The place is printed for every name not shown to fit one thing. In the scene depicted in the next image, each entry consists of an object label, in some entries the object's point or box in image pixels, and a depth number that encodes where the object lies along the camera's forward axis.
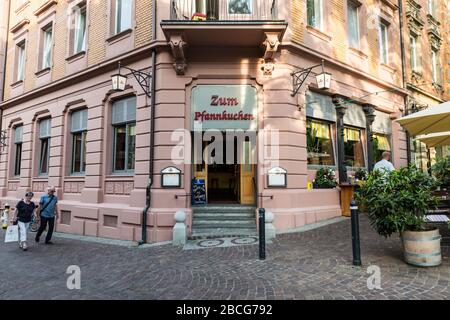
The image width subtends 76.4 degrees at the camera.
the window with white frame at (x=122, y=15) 10.23
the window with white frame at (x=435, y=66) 16.77
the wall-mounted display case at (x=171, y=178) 8.29
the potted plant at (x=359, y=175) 10.16
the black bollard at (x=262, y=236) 5.85
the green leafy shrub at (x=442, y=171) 5.88
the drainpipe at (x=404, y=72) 13.57
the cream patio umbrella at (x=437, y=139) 7.81
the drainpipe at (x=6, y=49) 16.16
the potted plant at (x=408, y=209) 4.95
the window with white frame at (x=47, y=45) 13.47
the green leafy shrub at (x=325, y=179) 9.31
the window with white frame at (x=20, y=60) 15.24
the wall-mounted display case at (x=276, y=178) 8.28
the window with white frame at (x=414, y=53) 15.05
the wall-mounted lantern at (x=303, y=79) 8.09
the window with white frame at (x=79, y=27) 11.87
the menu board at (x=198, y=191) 9.41
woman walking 8.10
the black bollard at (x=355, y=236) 5.18
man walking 8.97
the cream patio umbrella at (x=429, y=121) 5.45
